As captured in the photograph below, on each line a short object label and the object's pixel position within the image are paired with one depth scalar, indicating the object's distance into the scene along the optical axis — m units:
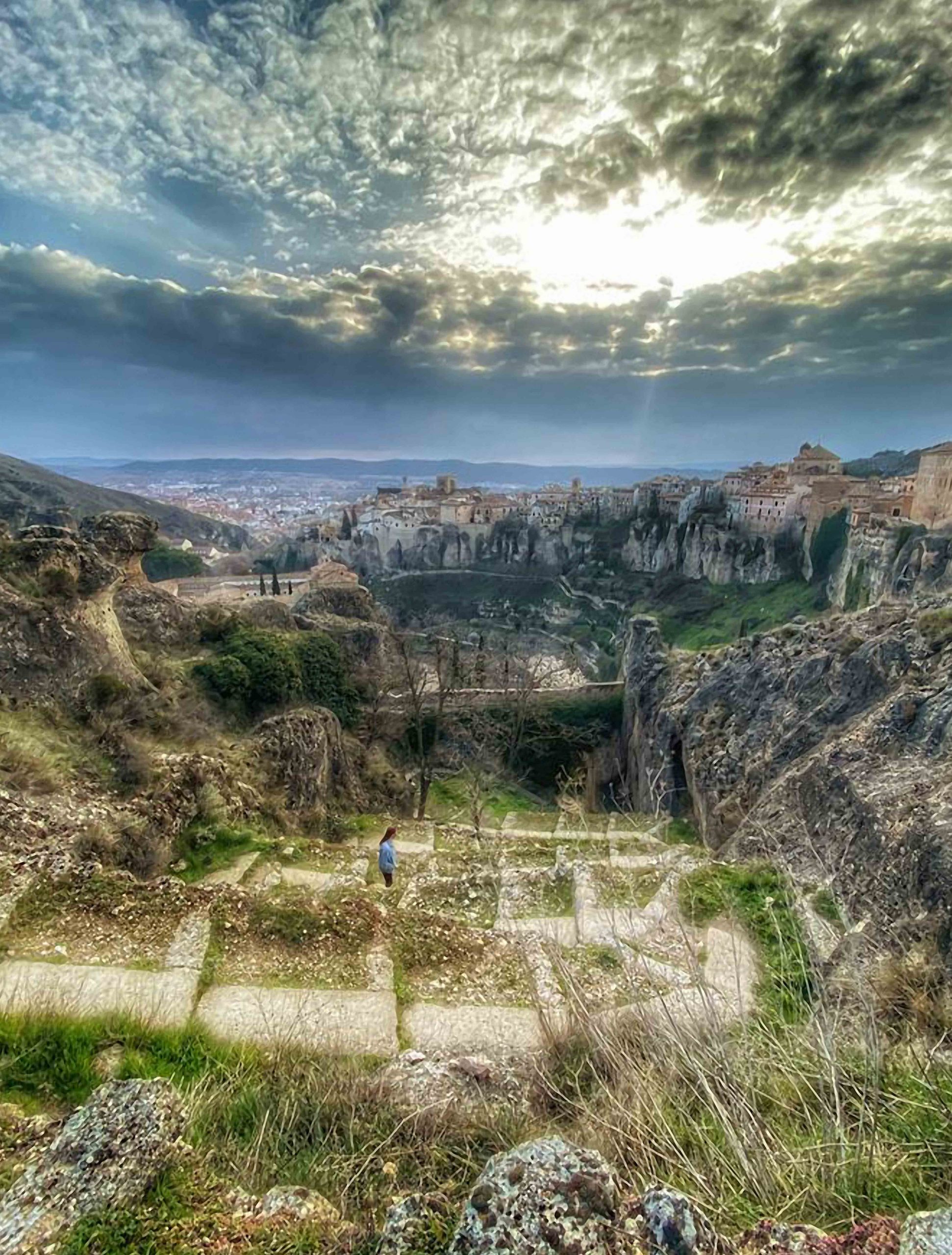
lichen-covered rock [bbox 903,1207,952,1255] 1.65
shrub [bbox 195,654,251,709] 15.20
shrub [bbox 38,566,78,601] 11.95
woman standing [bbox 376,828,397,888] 9.32
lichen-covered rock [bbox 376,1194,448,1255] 1.94
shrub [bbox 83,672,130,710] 11.19
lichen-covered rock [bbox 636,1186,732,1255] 1.78
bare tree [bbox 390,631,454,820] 17.97
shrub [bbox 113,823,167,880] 8.00
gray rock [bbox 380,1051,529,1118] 3.38
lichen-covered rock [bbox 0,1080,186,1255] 2.11
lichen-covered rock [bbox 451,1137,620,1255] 1.81
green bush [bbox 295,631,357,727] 19.20
